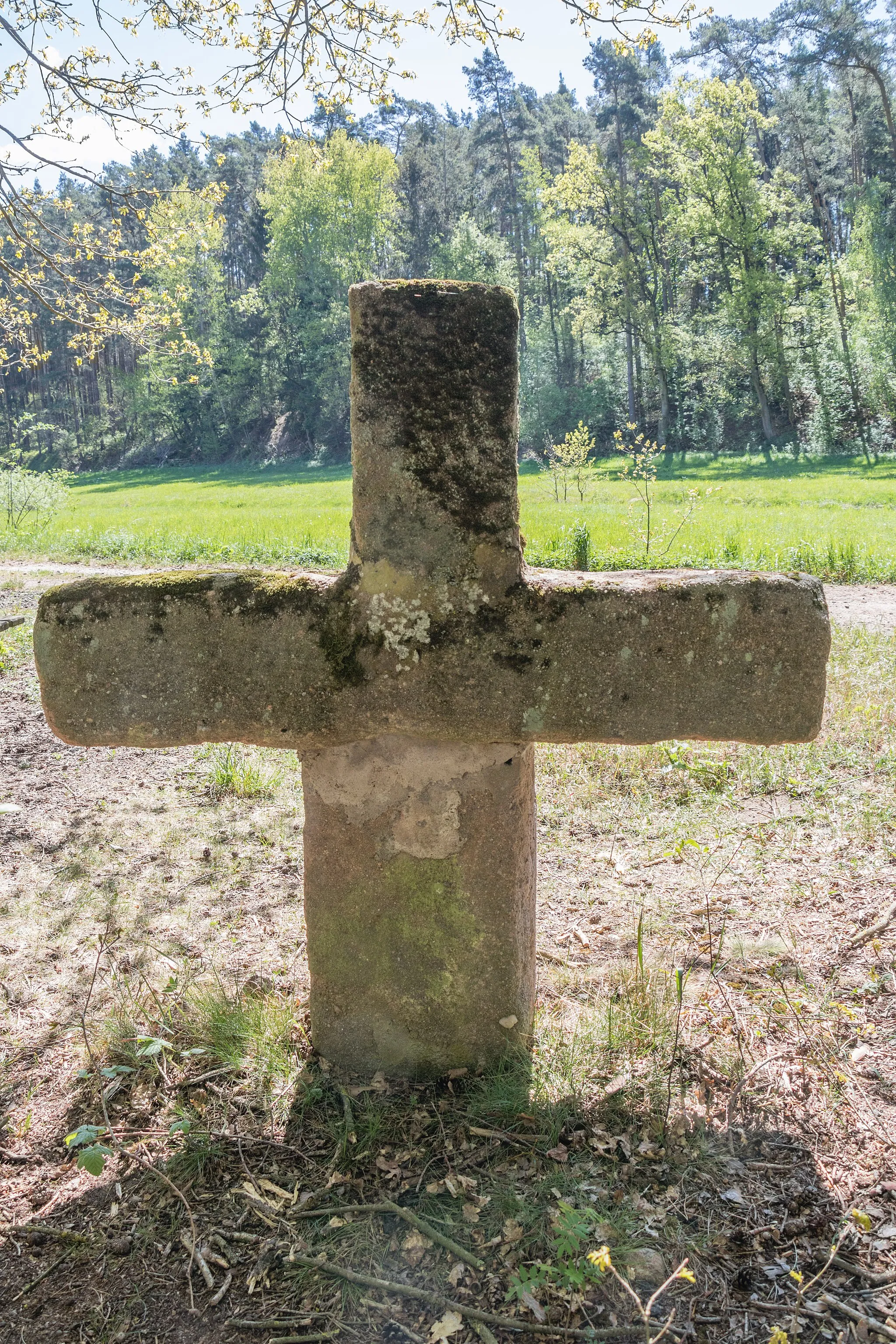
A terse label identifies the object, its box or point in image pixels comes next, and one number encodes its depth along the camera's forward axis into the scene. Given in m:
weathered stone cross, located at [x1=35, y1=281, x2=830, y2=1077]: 2.45
